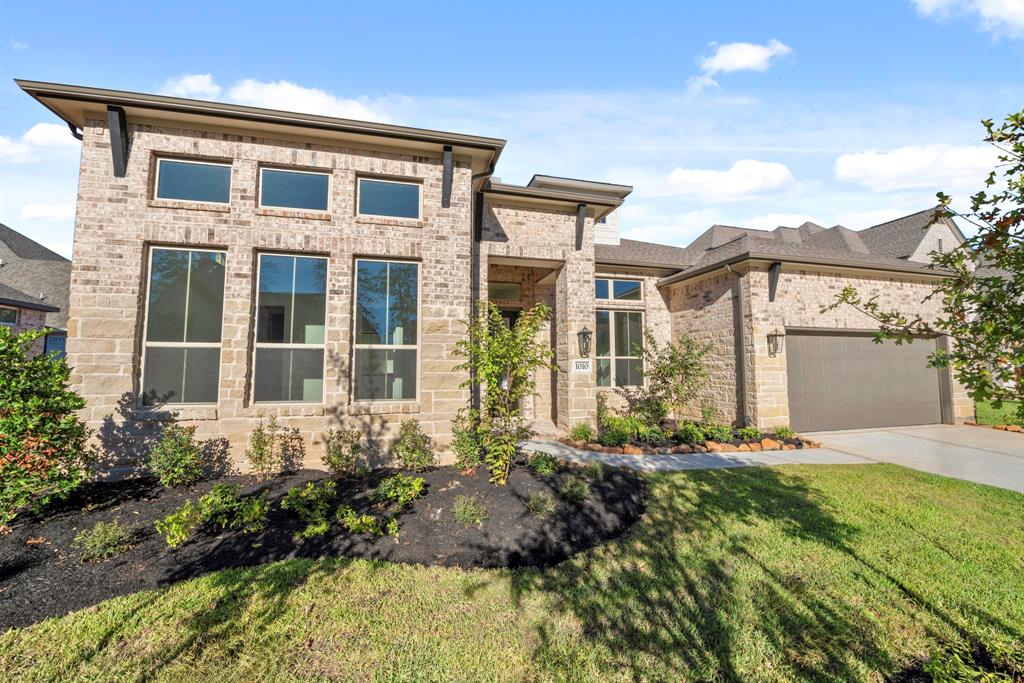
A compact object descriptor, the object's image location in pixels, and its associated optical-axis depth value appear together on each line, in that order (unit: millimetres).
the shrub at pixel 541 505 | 5152
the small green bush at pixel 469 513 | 4988
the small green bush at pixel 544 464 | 6547
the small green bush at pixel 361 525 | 4719
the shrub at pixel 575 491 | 5598
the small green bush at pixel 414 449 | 6902
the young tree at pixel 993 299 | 2246
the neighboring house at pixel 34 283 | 17158
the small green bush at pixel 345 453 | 6918
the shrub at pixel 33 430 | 4566
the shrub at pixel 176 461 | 6008
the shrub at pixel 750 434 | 9758
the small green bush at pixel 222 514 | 4528
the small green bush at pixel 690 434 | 9562
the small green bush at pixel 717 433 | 9625
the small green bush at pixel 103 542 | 4098
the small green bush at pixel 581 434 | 9578
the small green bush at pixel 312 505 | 4637
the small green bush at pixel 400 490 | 5379
